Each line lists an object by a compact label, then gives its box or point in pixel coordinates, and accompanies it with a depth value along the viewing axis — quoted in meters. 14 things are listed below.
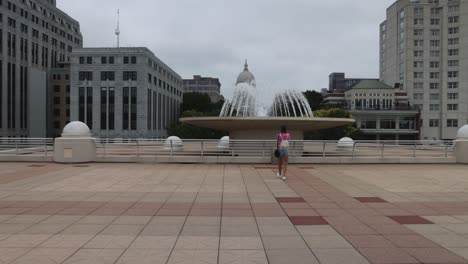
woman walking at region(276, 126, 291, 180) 12.83
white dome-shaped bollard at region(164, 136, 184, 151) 20.34
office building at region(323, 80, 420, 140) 90.44
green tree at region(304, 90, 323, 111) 91.94
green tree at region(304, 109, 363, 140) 58.72
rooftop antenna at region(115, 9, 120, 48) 93.62
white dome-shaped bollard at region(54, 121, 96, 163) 17.56
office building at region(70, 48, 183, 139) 84.94
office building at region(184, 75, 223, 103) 183.62
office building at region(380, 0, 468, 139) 90.38
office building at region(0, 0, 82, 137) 79.94
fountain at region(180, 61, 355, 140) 18.95
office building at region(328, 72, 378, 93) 186.73
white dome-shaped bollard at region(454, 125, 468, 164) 18.55
